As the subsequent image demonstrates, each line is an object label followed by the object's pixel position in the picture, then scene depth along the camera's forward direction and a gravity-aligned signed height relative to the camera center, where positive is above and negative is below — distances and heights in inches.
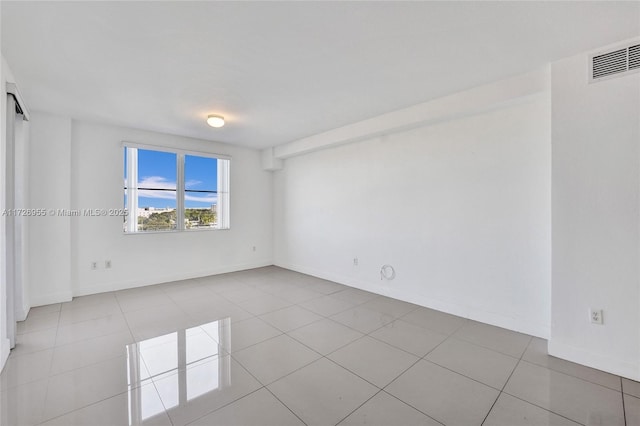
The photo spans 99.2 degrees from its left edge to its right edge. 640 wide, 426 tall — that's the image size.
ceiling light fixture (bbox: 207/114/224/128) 143.0 +49.2
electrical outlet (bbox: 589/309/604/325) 85.4 -33.3
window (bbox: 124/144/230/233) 173.0 +16.6
